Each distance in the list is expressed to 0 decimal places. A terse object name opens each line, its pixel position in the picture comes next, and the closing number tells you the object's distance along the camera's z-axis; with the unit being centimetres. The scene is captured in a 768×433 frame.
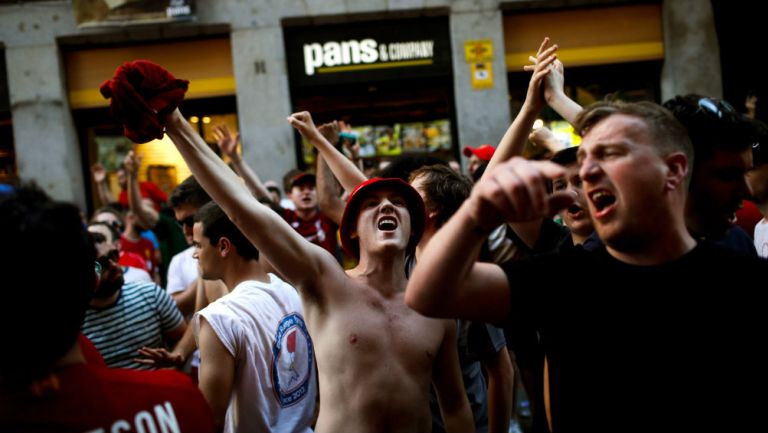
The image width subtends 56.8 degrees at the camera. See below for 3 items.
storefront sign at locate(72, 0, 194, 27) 1106
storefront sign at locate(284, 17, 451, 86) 1155
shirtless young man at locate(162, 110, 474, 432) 271
